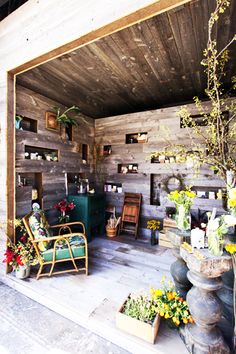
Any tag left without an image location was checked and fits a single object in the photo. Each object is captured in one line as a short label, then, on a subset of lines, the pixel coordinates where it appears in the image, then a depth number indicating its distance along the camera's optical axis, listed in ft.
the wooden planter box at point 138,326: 4.83
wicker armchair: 7.60
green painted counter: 11.57
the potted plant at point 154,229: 11.75
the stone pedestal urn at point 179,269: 5.65
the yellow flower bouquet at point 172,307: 4.99
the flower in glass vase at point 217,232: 4.23
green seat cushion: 7.62
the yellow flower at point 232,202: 3.96
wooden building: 5.73
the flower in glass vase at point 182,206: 5.70
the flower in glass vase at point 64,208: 11.07
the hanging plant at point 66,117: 11.51
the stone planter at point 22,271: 7.50
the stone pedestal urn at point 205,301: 4.11
